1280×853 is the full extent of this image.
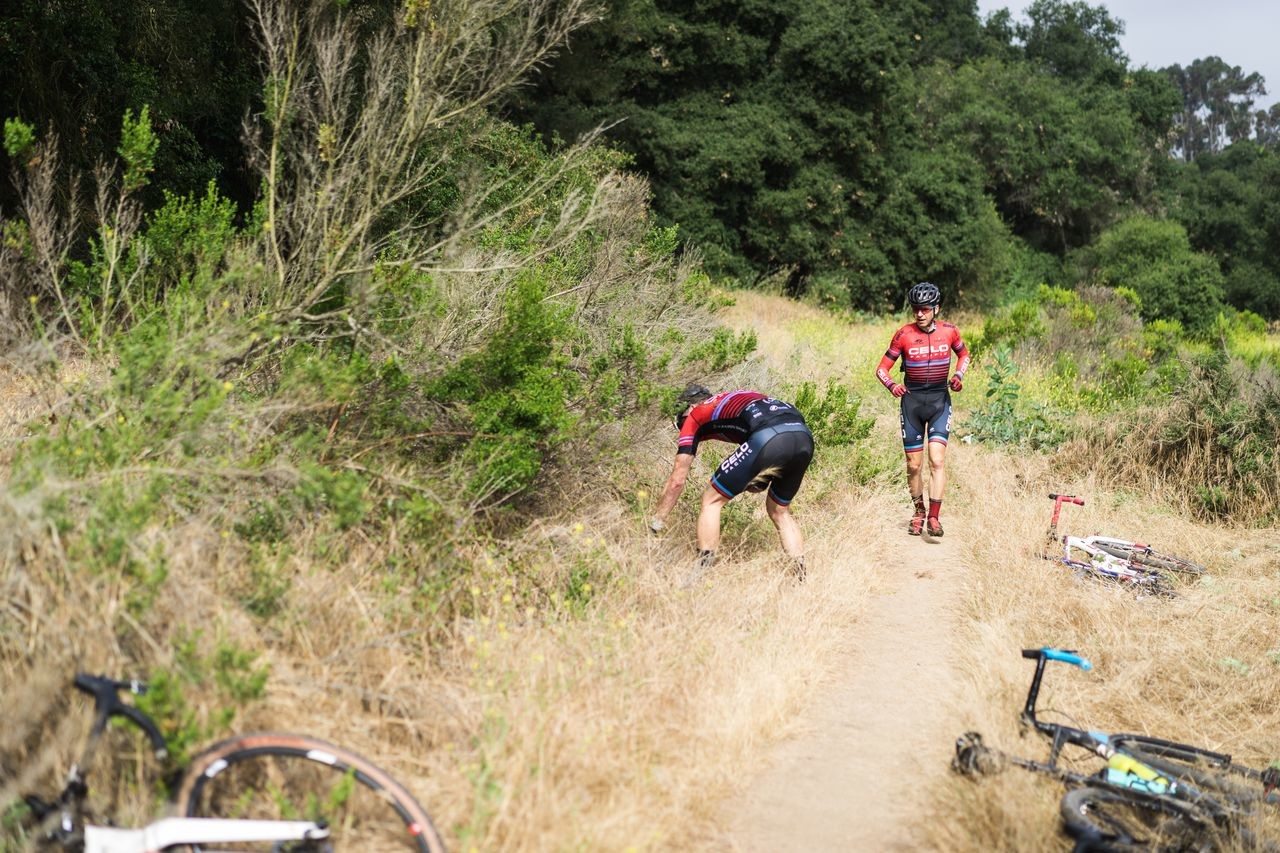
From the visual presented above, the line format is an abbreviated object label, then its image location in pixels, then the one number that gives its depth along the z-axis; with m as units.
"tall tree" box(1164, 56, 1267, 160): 89.56
